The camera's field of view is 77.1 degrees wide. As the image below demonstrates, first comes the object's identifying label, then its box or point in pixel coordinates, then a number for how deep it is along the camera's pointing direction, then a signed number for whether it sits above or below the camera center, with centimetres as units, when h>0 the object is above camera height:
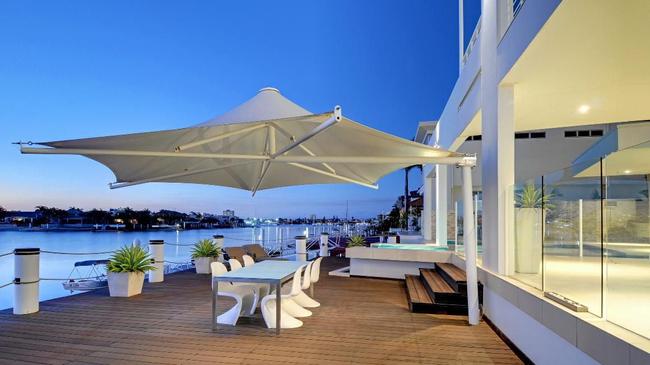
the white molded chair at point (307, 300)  678 -170
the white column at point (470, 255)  594 -77
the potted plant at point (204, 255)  1104 -148
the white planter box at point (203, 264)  1103 -172
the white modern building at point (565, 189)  271 +13
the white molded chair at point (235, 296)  582 -144
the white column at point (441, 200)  1288 +8
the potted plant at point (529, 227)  437 -27
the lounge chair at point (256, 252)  1214 -154
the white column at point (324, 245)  1542 -168
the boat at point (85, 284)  1116 -238
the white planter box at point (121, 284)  778 -161
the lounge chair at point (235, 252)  1074 -137
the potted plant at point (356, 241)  1336 -128
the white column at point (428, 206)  1706 -14
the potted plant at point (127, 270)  779 -137
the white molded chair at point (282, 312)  568 -157
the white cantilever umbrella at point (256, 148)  470 +71
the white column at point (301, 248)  1301 -150
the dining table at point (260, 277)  545 -108
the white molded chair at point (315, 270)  706 -120
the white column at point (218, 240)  1176 -114
